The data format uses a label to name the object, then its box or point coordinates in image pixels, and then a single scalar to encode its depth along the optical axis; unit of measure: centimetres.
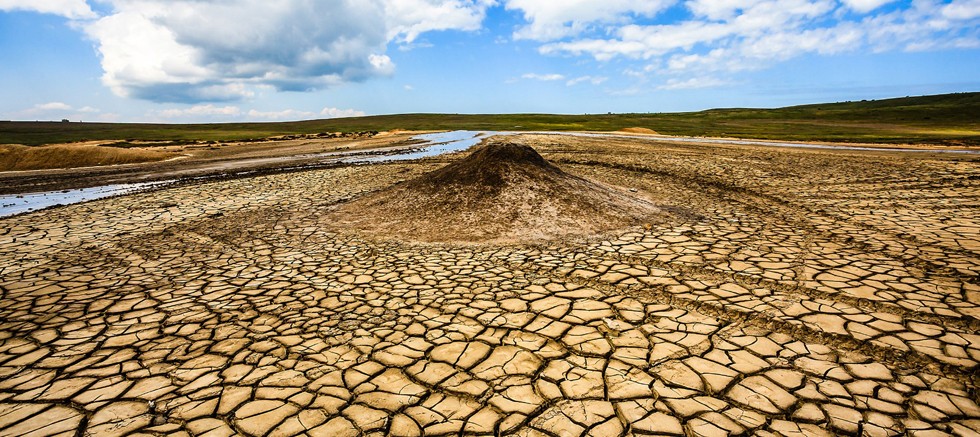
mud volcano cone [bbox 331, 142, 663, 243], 779
